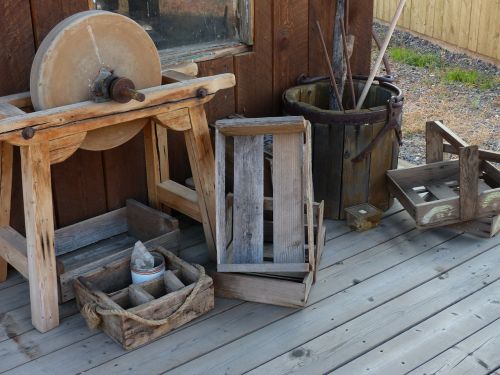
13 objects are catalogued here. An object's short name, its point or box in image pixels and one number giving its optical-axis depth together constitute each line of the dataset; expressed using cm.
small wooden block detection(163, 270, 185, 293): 286
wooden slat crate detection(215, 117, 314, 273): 295
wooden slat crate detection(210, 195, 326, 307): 292
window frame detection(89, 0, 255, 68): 351
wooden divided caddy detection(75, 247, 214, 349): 269
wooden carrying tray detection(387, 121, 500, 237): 347
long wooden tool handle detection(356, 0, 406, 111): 363
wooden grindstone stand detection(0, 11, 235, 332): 257
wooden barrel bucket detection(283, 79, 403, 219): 353
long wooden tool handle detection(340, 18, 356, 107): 372
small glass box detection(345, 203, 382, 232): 362
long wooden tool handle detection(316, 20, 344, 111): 366
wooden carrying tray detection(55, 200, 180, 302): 329
